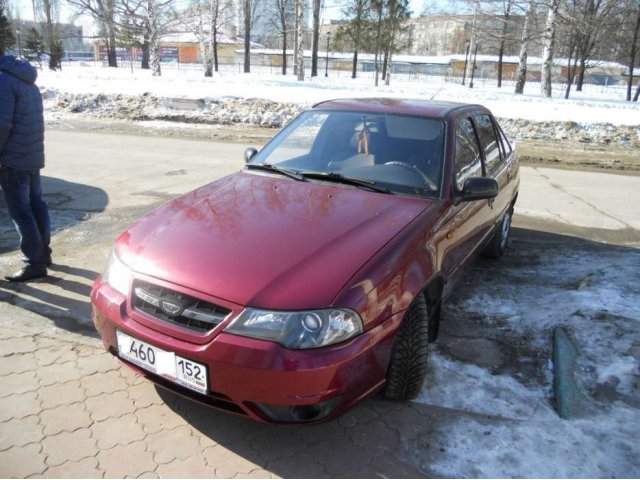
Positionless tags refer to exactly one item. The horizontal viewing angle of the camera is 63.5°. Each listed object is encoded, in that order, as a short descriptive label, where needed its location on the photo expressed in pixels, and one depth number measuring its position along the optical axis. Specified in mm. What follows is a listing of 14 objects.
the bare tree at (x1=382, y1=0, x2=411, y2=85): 36844
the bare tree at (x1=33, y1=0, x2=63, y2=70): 37188
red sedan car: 2242
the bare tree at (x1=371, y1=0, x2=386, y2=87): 36938
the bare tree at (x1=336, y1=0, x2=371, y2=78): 38750
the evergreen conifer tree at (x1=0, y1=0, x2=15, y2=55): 26078
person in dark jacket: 3930
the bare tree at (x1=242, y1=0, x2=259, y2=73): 38900
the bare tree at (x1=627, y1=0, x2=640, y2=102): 24125
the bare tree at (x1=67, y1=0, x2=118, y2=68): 25827
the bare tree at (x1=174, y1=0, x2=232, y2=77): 28734
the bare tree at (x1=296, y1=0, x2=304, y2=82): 27562
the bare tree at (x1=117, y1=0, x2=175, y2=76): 26438
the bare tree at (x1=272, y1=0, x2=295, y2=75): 44944
